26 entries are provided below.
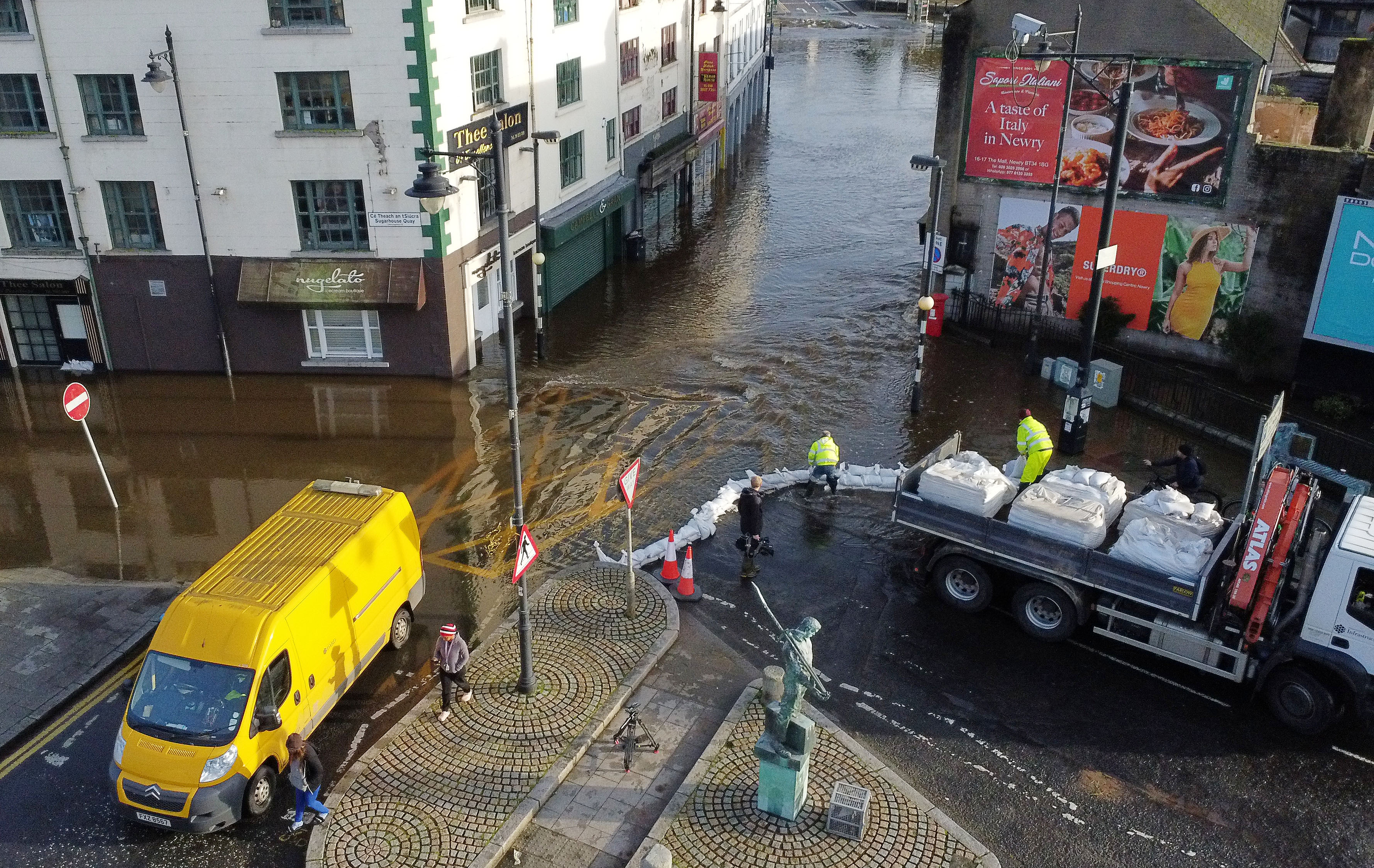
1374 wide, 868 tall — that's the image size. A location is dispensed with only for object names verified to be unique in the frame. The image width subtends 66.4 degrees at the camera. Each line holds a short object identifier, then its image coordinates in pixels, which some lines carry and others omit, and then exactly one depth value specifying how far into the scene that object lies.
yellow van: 11.42
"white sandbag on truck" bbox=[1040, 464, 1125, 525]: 15.07
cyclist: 17.47
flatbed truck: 12.73
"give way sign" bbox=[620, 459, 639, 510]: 14.41
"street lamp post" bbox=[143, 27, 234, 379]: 21.54
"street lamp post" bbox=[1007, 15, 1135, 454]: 19.80
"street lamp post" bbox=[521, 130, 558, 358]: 26.67
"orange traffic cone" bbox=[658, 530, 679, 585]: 16.45
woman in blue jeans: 11.50
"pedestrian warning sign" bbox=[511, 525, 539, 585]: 12.80
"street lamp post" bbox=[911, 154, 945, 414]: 22.41
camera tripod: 12.47
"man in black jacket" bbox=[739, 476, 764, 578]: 16.77
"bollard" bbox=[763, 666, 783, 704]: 11.27
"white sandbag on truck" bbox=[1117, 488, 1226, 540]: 14.31
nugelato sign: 23.73
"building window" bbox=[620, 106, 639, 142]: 34.38
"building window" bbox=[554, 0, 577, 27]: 28.23
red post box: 28.03
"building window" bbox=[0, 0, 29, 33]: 22.77
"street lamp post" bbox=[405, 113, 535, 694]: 11.41
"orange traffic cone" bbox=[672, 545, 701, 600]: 16.14
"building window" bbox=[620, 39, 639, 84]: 33.97
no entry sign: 18.27
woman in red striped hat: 13.16
